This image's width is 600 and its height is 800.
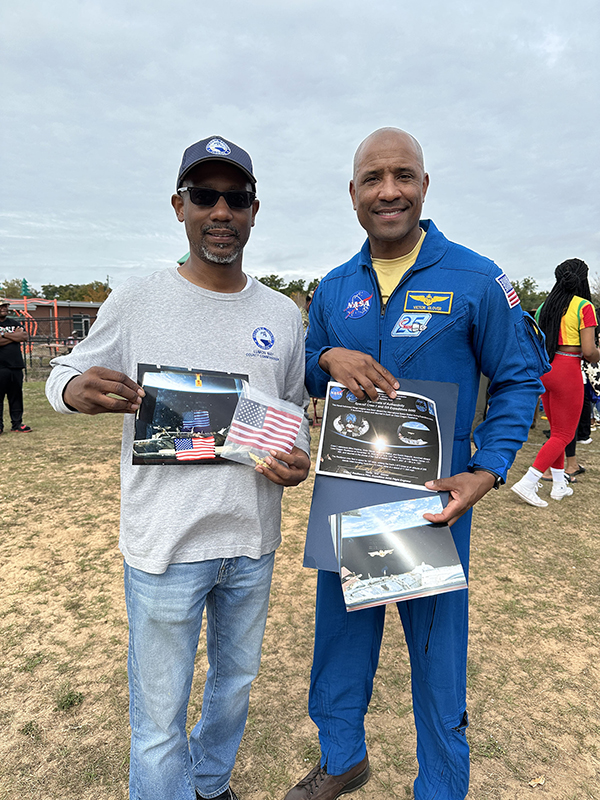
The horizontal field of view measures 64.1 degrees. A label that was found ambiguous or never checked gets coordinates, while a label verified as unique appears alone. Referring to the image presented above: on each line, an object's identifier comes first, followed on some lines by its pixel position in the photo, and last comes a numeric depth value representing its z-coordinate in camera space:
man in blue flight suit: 1.77
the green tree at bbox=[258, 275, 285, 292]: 45.64
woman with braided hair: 5.21
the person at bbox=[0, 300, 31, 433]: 8.48
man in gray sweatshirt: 1.60
